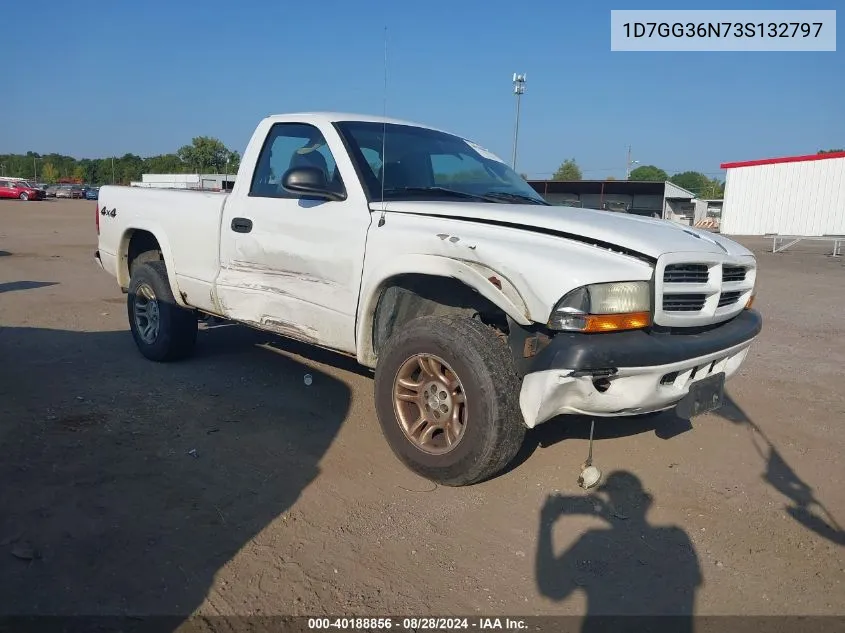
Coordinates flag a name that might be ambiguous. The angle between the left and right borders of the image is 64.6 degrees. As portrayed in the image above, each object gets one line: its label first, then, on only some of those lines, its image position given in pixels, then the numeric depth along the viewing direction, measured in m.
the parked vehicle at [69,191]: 59.00
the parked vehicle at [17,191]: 46.56
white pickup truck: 3.12
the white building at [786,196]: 31.97
